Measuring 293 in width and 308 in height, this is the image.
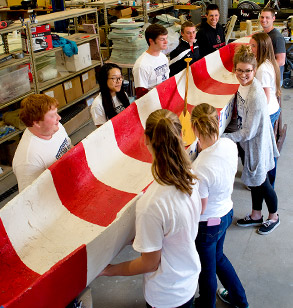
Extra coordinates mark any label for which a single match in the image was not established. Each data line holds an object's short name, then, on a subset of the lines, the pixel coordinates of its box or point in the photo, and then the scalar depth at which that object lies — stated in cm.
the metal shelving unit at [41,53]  389
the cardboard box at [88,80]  517
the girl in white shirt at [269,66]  298
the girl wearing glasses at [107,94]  288
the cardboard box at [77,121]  486
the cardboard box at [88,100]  539
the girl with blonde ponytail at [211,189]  181
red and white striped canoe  161
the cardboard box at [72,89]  485
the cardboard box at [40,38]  414
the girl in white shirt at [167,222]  139
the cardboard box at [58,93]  456
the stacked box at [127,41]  544
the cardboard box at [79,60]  493
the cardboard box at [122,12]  623
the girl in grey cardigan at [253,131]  254
